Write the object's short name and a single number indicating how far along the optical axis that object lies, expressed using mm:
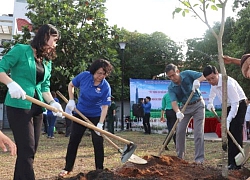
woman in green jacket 3299
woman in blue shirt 4859
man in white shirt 5098
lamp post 15551
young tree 3602
